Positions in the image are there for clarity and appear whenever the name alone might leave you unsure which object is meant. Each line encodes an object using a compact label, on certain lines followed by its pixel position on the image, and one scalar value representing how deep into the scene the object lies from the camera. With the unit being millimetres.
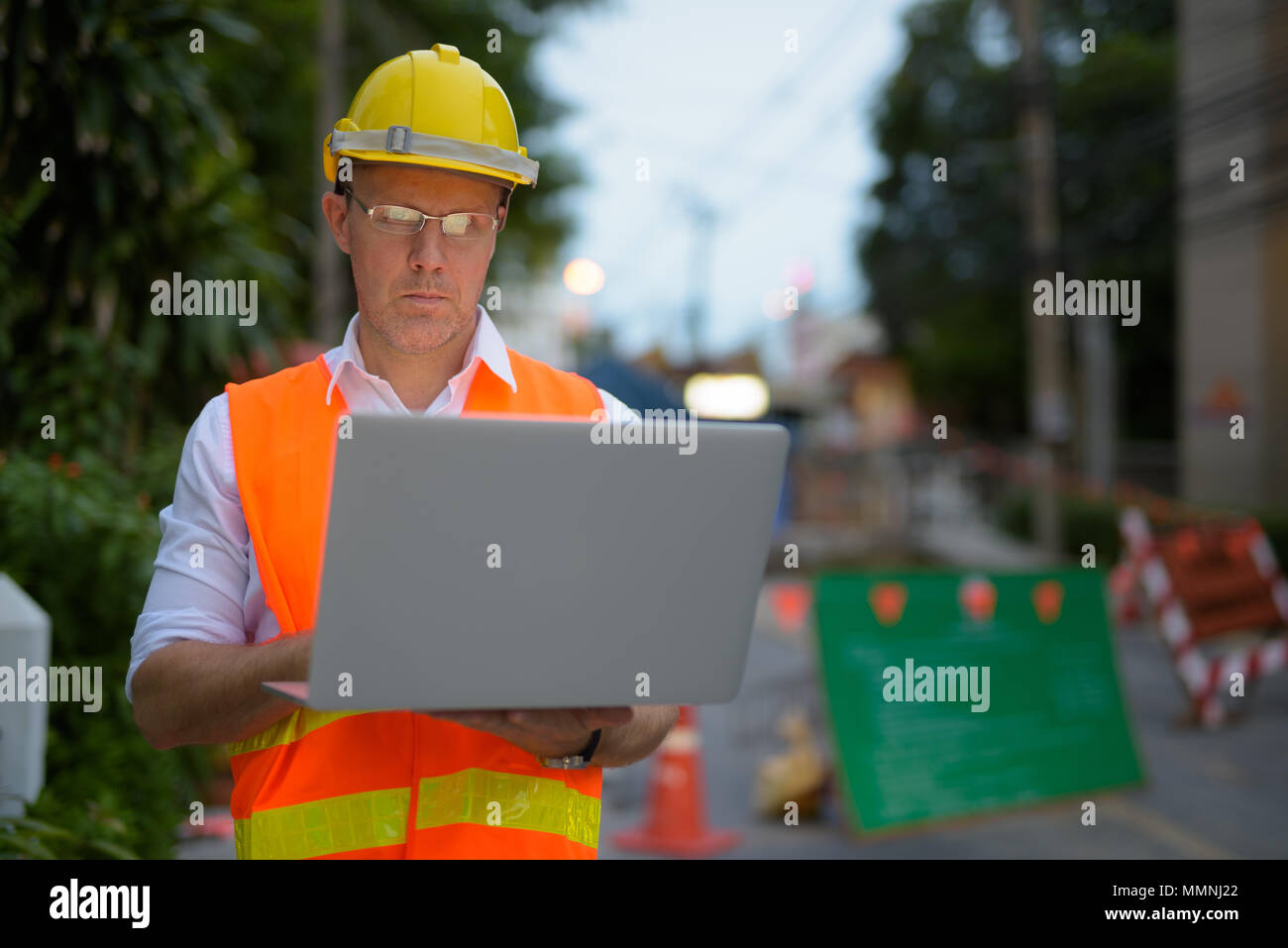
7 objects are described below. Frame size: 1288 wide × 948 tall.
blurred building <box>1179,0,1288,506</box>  19469
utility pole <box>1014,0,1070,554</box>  17734
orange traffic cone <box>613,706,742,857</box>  6684
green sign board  6457
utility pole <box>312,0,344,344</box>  12539
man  1902
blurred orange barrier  9641
